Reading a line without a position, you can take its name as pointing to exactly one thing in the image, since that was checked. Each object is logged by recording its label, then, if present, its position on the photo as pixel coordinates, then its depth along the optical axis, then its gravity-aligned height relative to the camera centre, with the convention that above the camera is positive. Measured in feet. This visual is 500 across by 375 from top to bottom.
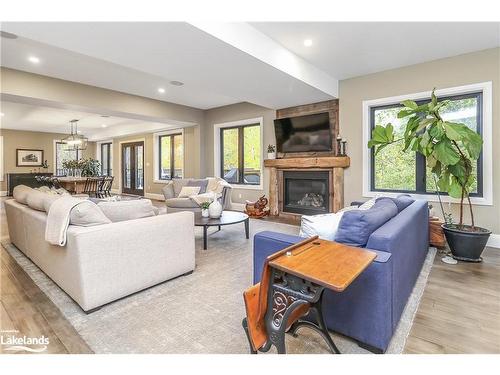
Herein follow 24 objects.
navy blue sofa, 5.08 -2.22
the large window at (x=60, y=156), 37.17 +3.82
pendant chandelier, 25.45 +5.20
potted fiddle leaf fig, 9.84 +0.87
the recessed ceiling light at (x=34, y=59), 12.79 +6.04
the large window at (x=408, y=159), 12.71 +1.26
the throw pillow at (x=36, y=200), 8.61 -0.56
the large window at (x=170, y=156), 28.13 +2.87
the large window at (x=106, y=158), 38.81 +3.65
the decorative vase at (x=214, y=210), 12.88 -1.34
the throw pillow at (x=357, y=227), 5.56 -0.95
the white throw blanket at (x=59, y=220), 6.81 -0.96
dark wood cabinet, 32.76 +0.40
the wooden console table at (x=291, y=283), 3.90 -1.57
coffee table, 11.68 -1.75
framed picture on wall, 34.22 +3.35
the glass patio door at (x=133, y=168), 32.86 +1.91
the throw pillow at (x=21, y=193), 10.38 -0.41
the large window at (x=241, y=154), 22.09 +2.44
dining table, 24.02 +0.00
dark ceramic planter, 10.06 -2.34
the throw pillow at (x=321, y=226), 6.01 -1.01
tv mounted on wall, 17.61 +3.36
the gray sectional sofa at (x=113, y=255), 6.63 -2.04
